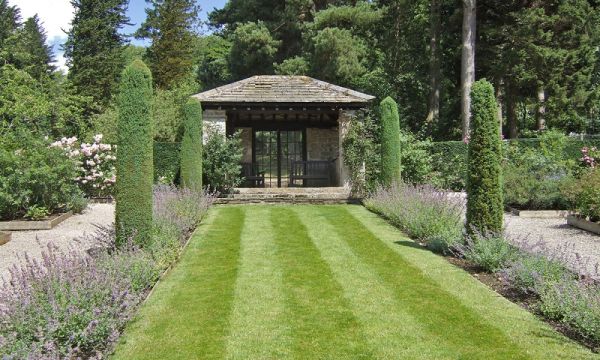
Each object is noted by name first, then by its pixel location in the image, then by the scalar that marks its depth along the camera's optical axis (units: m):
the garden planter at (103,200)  18.01
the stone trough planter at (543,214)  14.00
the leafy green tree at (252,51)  30.56
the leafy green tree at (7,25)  35.97
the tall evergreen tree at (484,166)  8.88
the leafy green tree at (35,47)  37.09
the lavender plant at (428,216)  9.74
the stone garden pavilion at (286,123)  18.98
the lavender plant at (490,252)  7.95
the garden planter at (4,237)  10.97
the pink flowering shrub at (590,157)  17.11
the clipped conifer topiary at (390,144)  16.30
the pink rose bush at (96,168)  17.44
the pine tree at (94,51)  35.25
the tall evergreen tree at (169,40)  38.50
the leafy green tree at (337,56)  27.80
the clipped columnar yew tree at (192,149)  16.34
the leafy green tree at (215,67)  35.22
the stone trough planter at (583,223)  11.41
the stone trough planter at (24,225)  12.71
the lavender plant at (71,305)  4.75
